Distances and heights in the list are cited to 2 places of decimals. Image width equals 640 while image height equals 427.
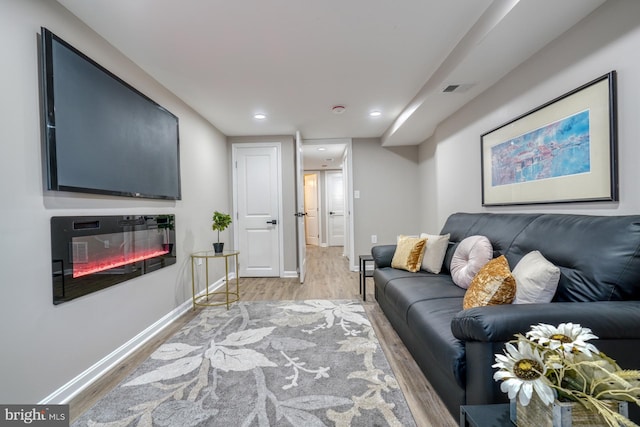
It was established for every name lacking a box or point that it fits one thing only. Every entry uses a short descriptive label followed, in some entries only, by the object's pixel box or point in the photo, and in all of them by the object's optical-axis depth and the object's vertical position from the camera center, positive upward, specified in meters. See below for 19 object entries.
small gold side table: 2.96 -0.92
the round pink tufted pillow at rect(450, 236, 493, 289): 1.93 -0.37
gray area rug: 1.38 -1.01
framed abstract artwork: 1.46 +0.35
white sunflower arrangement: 0.69 -0.44
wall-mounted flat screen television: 1.48 +0.57
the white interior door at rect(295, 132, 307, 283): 3.76 +0.04
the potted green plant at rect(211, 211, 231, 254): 3.02 -0.10
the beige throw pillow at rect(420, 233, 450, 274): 2.44 -0.40
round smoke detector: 3.16 +1.19
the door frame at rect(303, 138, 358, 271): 4.60 +0.48
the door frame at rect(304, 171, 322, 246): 7.91 +0.24
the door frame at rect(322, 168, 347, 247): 7.88 +0.29
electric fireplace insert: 1.53 -0.23
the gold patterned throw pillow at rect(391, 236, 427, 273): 2.52 -0.42
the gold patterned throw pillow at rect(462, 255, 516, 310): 1.36 -0.41
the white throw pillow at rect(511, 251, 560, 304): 1.30 -0.36
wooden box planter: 0.70 -0.53
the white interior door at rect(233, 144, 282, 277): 4.31 +0.10
